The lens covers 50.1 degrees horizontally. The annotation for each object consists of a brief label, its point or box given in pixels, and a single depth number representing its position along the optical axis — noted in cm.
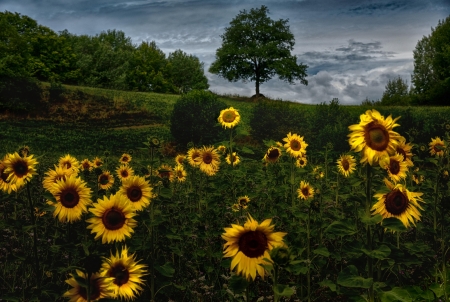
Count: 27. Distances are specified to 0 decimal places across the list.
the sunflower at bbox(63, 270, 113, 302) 241
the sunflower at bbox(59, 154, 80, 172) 457
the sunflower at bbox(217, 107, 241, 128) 523
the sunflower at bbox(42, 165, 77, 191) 383
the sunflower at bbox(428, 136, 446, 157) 540
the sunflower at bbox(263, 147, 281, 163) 545
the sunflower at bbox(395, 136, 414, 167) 407
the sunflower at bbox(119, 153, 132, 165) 588
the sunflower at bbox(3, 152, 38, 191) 332
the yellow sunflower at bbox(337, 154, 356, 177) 577
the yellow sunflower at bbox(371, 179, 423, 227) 309
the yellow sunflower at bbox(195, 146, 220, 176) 508
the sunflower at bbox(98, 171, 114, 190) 414
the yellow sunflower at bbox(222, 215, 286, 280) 219
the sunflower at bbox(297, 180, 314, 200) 512
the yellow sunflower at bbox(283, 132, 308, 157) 546
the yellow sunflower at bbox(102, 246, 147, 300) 266
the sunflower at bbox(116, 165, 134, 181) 539
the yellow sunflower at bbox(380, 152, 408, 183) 396
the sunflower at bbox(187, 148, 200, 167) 526
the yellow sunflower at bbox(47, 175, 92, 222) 314
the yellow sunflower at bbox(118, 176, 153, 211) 330
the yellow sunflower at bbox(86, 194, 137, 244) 278
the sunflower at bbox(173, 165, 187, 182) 595
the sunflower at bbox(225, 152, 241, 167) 500
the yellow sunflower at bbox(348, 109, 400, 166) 260
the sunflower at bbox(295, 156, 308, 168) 625
